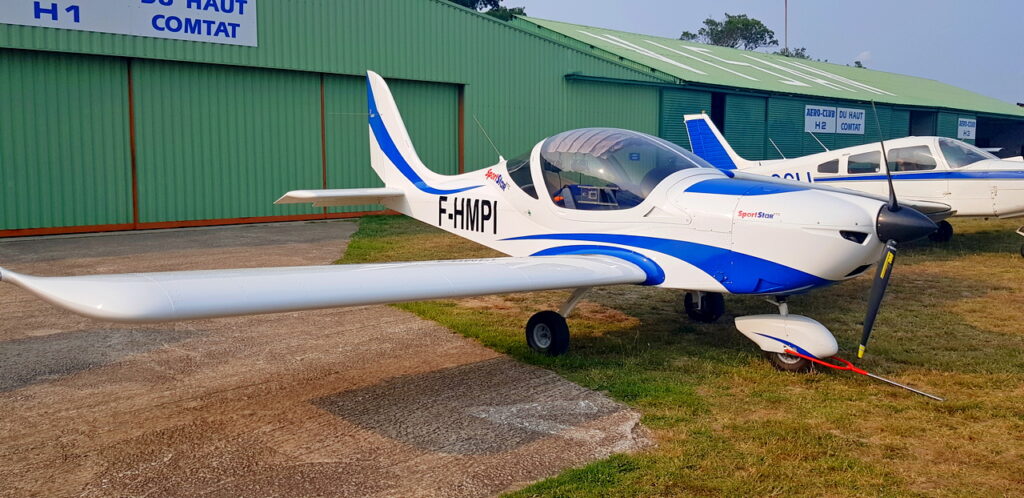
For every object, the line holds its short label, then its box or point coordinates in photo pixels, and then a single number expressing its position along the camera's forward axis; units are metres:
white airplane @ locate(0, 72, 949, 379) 4.07
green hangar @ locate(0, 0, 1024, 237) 12.86
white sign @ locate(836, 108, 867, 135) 27.56
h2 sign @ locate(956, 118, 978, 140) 34.47
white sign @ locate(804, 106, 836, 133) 26.45
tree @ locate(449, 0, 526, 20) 44.78
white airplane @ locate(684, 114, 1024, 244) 12.09
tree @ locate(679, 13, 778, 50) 76.25
